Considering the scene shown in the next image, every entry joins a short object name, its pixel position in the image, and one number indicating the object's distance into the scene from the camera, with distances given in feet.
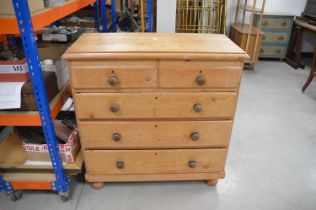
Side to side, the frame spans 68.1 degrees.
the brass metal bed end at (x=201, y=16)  12.12
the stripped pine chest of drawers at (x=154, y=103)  3.68
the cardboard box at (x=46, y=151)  4.28
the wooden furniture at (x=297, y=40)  11.50
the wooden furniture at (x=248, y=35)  10.93
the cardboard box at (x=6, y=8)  2.91
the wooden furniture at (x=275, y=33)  11.85
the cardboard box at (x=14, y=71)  3.55
